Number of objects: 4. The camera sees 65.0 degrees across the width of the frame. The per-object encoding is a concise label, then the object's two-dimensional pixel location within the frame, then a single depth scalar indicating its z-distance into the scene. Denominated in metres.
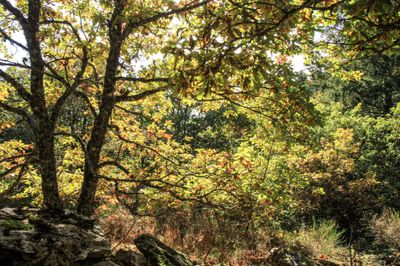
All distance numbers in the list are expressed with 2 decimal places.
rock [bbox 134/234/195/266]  4.87
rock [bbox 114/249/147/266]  4.57
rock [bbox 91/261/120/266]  3.96
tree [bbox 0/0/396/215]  2.57
